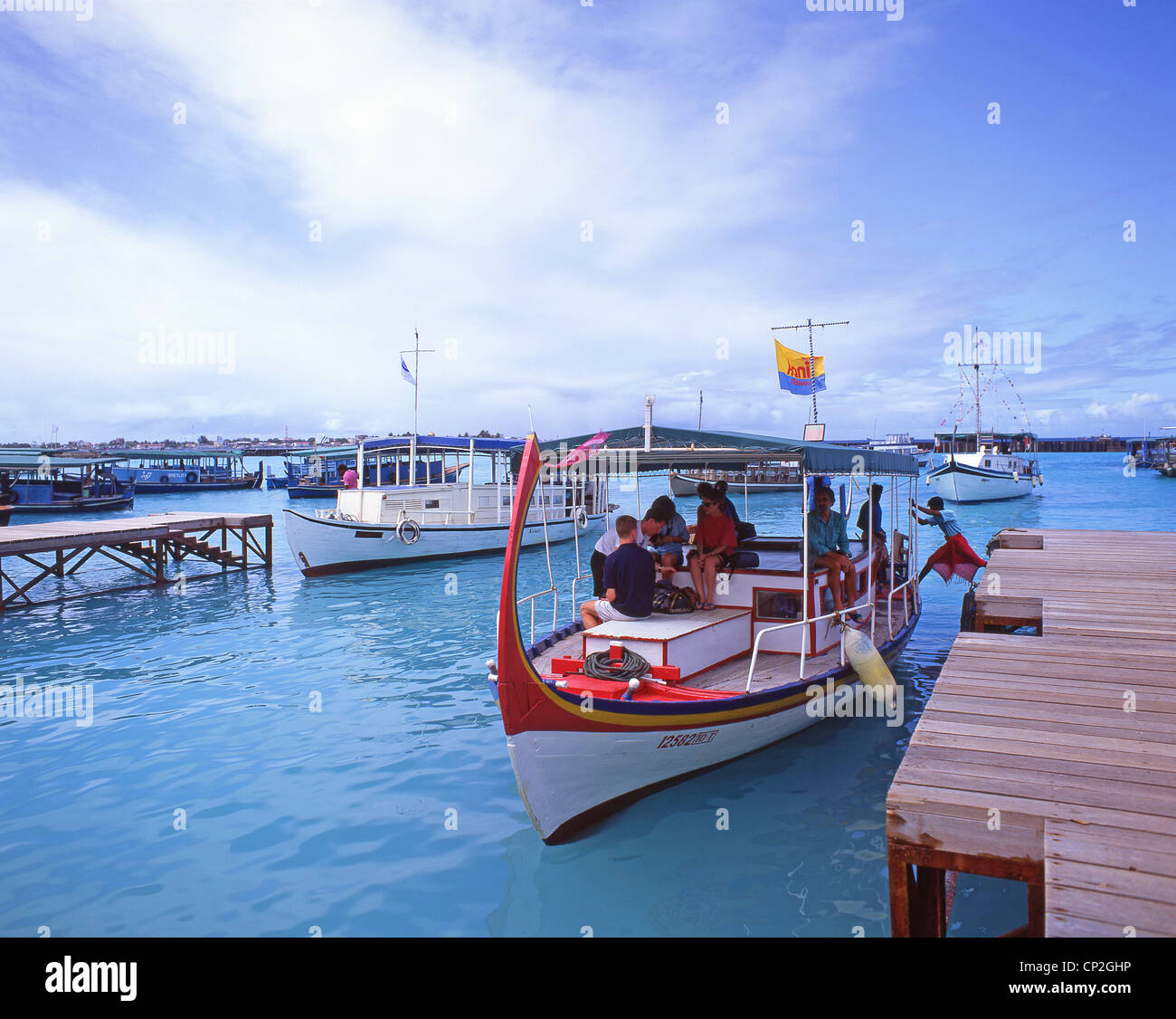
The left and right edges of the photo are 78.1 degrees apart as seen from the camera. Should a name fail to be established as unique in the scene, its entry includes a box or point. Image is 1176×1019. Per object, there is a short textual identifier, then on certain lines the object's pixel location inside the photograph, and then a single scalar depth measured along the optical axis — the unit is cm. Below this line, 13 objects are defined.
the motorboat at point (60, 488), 4225
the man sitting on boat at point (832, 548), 916
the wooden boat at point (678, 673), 601
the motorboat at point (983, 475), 5375
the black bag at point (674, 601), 873
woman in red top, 900
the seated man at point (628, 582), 792
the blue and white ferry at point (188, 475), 6875
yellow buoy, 845
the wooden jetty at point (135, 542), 1781
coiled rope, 731
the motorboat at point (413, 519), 2266
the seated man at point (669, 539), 936
